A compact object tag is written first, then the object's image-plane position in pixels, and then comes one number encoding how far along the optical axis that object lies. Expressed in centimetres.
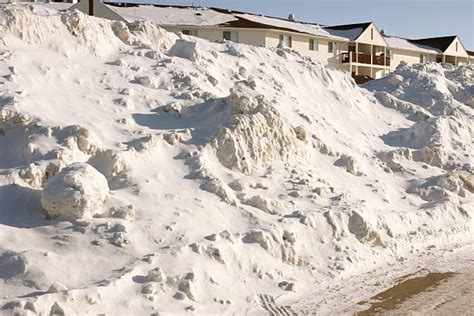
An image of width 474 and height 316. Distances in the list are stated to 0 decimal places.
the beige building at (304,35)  3750
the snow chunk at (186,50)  1845
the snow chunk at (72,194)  1038
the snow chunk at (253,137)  1409
